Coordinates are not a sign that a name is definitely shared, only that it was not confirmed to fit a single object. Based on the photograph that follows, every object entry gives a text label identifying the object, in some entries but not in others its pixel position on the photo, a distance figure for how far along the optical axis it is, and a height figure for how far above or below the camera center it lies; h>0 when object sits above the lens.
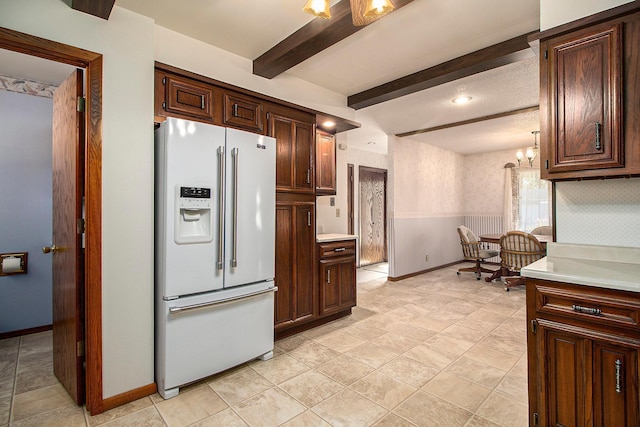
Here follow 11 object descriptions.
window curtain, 6.39 +0.26
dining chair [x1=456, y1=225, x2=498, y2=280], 5.43 -0.67
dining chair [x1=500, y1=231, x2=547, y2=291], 4.48 -0.57
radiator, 6.84 -0.27
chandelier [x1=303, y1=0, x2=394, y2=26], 1.56 +1.03
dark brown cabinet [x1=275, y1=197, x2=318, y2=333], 2.86 -0.47
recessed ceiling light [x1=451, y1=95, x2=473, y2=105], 3.71 +1.36
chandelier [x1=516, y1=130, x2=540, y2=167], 5.08 +1.05
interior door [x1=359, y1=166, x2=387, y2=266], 6.64 -0.06
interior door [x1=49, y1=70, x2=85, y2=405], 1.92 -0.16
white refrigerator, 2.01 -0.25
